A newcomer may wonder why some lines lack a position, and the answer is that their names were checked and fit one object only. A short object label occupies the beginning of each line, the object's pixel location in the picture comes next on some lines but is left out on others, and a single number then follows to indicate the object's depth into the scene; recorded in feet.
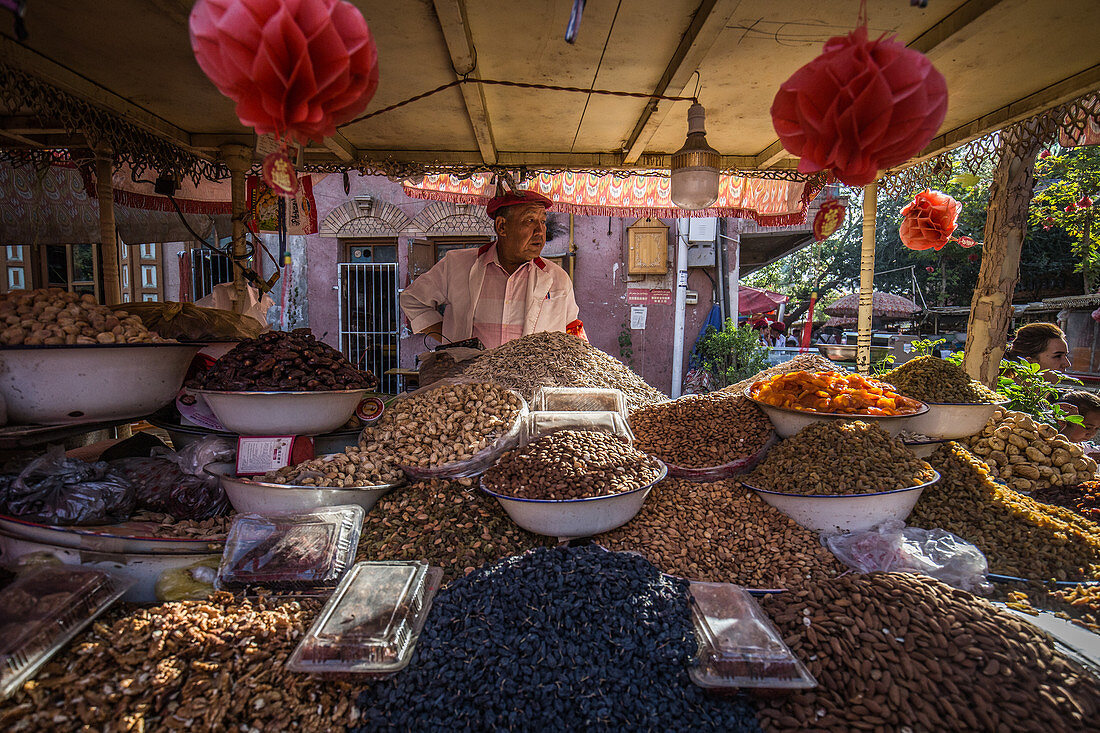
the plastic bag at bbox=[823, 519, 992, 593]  5.46
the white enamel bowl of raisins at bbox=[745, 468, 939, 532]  5.98
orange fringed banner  12.98
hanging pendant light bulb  7.70
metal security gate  23.58
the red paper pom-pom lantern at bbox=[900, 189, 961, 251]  11.84
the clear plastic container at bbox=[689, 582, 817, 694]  3.77
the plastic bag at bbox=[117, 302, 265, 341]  7.83
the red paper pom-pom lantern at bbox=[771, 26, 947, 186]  3.80
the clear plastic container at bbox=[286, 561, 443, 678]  3.84
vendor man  12.70
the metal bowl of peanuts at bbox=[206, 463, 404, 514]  5.70
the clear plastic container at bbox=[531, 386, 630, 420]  7.91
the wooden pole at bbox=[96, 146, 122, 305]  9.98
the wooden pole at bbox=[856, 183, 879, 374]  11.12
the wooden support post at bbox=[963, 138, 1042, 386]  11.27
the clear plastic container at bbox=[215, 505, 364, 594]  4.93
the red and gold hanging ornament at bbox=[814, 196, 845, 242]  10.15
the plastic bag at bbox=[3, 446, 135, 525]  5.22
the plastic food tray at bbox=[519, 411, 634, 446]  7.00
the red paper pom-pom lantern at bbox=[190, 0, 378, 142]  3.21
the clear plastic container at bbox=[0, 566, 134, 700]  3.64
